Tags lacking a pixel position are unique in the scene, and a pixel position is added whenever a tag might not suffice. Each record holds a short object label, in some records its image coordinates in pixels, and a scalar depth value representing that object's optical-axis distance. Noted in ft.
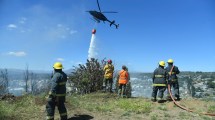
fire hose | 23.56
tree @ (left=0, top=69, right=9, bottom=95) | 38.17
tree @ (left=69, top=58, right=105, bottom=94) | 36.41
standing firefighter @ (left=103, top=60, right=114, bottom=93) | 32.88
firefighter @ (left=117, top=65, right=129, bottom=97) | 31.07
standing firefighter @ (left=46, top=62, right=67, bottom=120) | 20.15
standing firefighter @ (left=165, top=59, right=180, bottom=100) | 28.31
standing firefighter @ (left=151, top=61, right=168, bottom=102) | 27.52
